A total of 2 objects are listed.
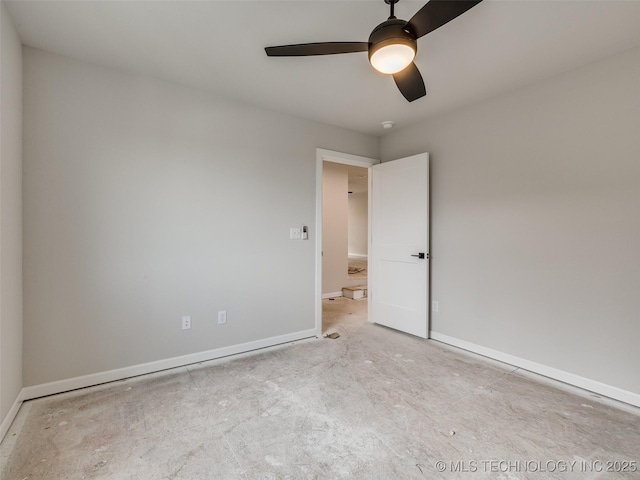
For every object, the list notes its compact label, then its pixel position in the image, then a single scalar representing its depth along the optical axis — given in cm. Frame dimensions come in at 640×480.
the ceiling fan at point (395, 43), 135
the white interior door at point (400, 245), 338
